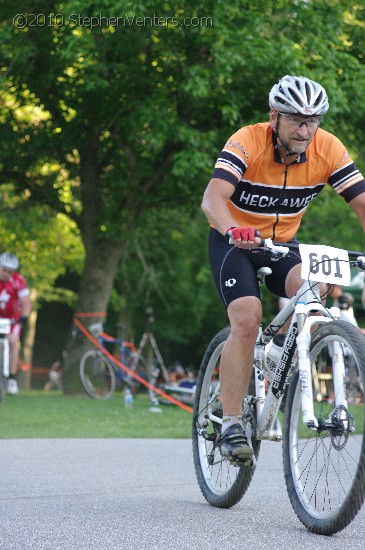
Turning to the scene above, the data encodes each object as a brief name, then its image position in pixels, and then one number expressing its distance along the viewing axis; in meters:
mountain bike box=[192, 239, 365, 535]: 4.93
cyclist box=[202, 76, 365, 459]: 5.74
